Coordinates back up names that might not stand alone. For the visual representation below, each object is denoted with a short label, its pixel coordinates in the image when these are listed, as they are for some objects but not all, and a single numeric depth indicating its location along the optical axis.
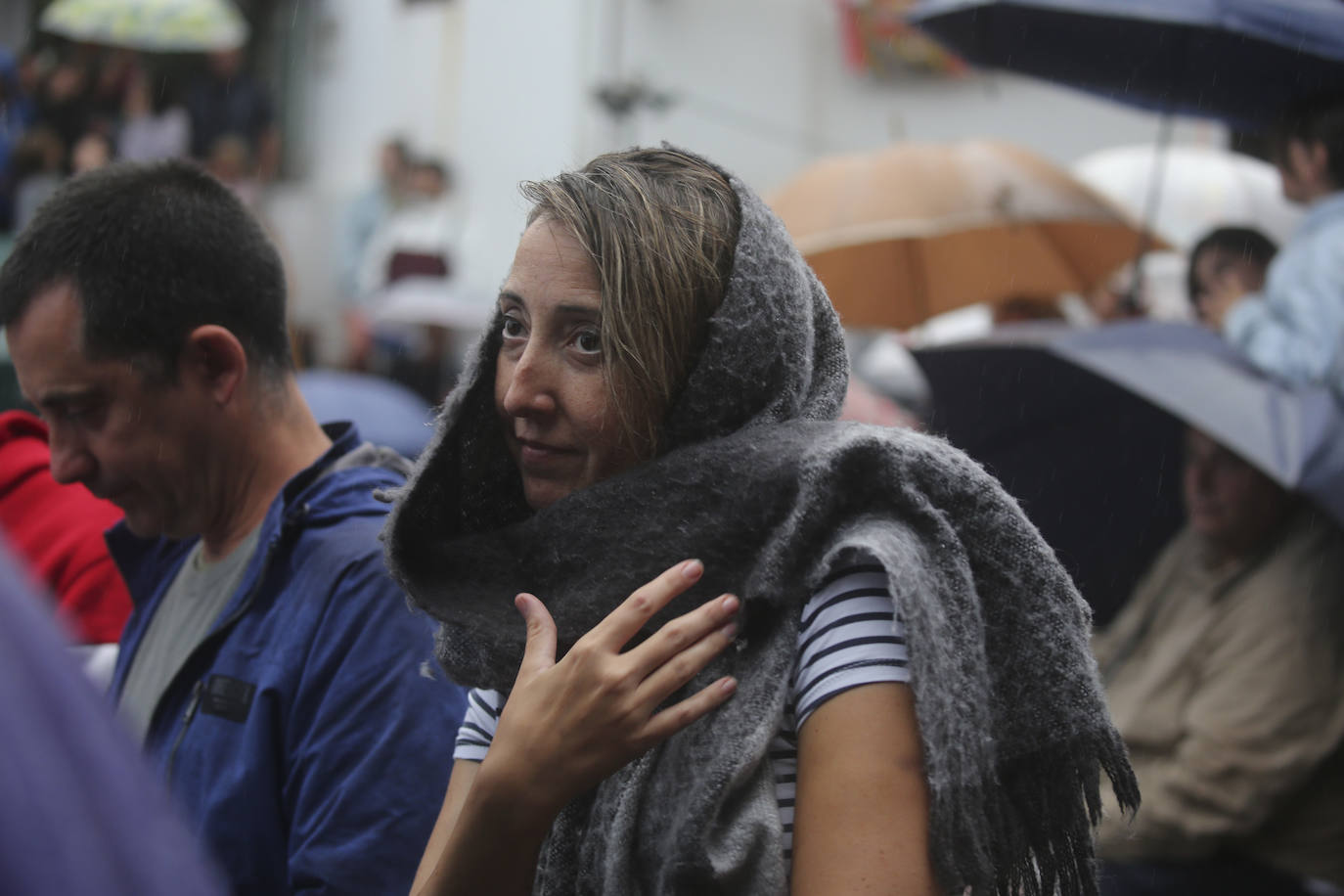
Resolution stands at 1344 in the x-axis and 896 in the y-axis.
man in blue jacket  2.10
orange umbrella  6.26
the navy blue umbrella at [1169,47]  4.40
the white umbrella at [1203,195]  8.37
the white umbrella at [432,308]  9.65
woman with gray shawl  1.49
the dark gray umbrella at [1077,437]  4.53
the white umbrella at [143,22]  9.38
